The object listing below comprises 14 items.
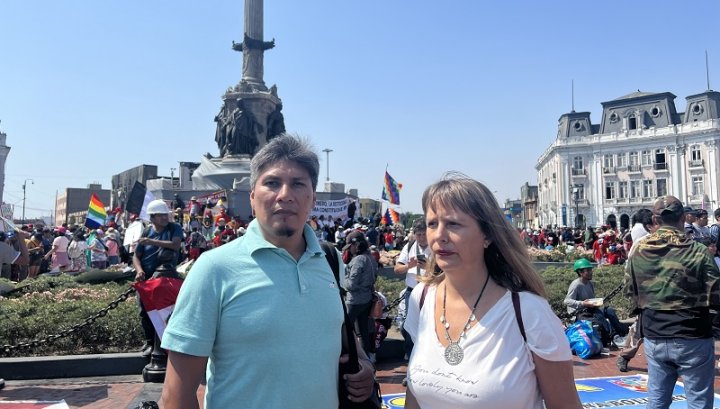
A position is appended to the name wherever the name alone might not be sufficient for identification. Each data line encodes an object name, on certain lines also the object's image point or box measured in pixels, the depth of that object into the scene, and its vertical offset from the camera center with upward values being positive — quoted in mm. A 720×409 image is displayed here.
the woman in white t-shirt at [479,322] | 2172 -359
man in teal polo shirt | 2076 -374
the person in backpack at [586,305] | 7964 -970
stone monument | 30906 +6677
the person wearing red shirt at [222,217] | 21512 +768
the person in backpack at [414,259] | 6910 -287
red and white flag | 5770 -649
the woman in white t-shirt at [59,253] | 15992 -510
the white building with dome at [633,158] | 62375 +9562
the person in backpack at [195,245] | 15446 -259
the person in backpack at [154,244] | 6730 -99
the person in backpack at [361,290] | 6762 -665
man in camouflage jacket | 3809 -523
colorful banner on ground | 5383 -1625
